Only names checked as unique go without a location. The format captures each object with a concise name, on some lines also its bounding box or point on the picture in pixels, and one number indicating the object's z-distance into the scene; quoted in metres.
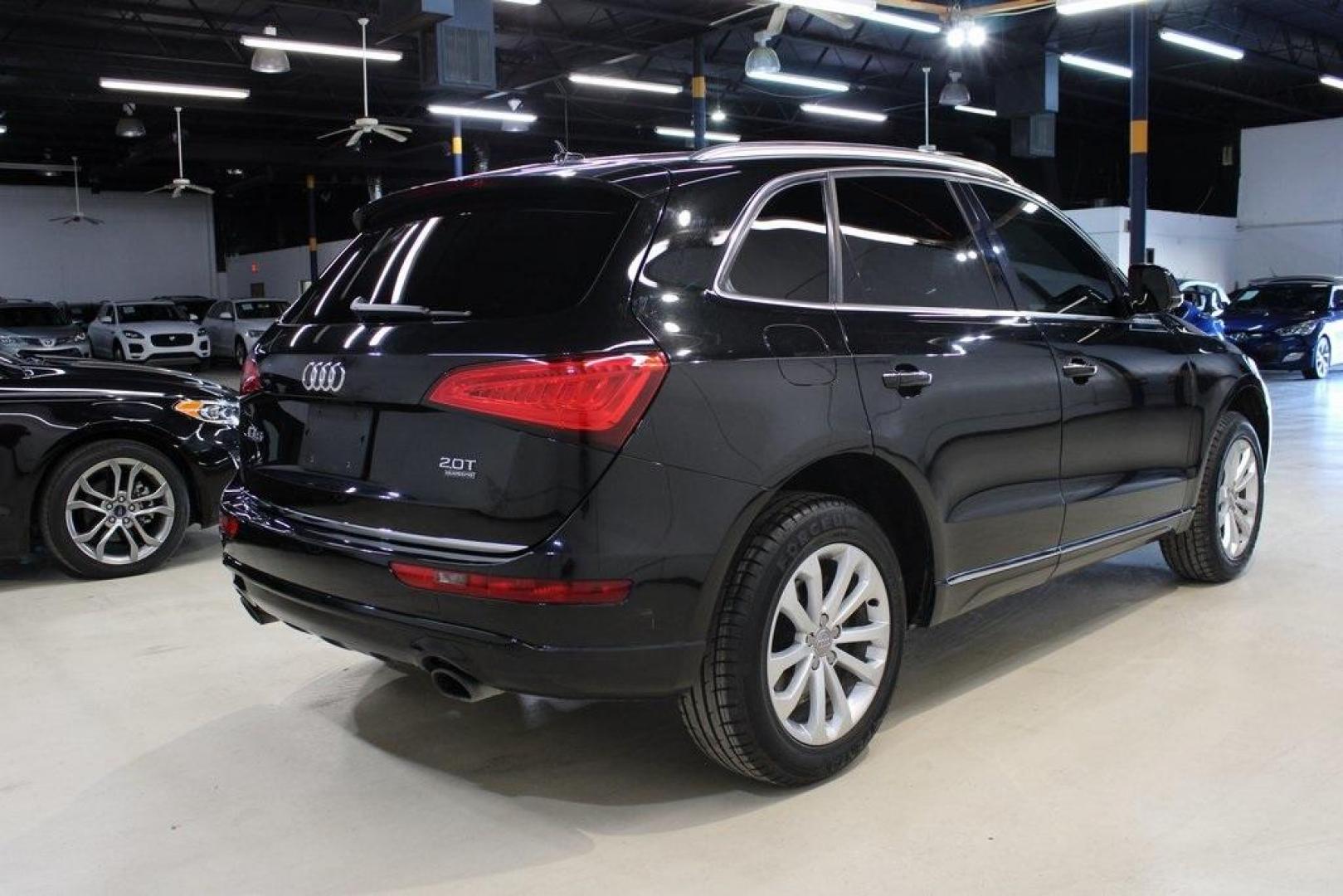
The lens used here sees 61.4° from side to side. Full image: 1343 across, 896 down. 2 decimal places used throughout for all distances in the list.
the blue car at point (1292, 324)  15.37
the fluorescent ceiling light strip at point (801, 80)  15.97
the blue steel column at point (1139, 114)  13.33
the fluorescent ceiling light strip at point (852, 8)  12.06
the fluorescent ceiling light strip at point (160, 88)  16.92
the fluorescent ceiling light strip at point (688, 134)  25.80
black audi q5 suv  2.36
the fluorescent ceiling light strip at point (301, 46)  14.51
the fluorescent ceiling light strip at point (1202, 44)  15.65
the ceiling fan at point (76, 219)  28.23
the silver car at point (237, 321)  20.80
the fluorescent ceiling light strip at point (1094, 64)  18.62
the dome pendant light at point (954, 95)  18.69
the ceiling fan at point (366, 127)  16.42
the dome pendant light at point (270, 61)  15.20
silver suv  18.08
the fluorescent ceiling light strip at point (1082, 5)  12.20
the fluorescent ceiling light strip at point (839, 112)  24.08
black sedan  4.90
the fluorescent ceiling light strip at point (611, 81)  18.48
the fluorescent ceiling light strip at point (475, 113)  18.22
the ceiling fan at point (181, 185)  23.84
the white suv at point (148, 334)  19.77
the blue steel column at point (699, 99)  17.12
